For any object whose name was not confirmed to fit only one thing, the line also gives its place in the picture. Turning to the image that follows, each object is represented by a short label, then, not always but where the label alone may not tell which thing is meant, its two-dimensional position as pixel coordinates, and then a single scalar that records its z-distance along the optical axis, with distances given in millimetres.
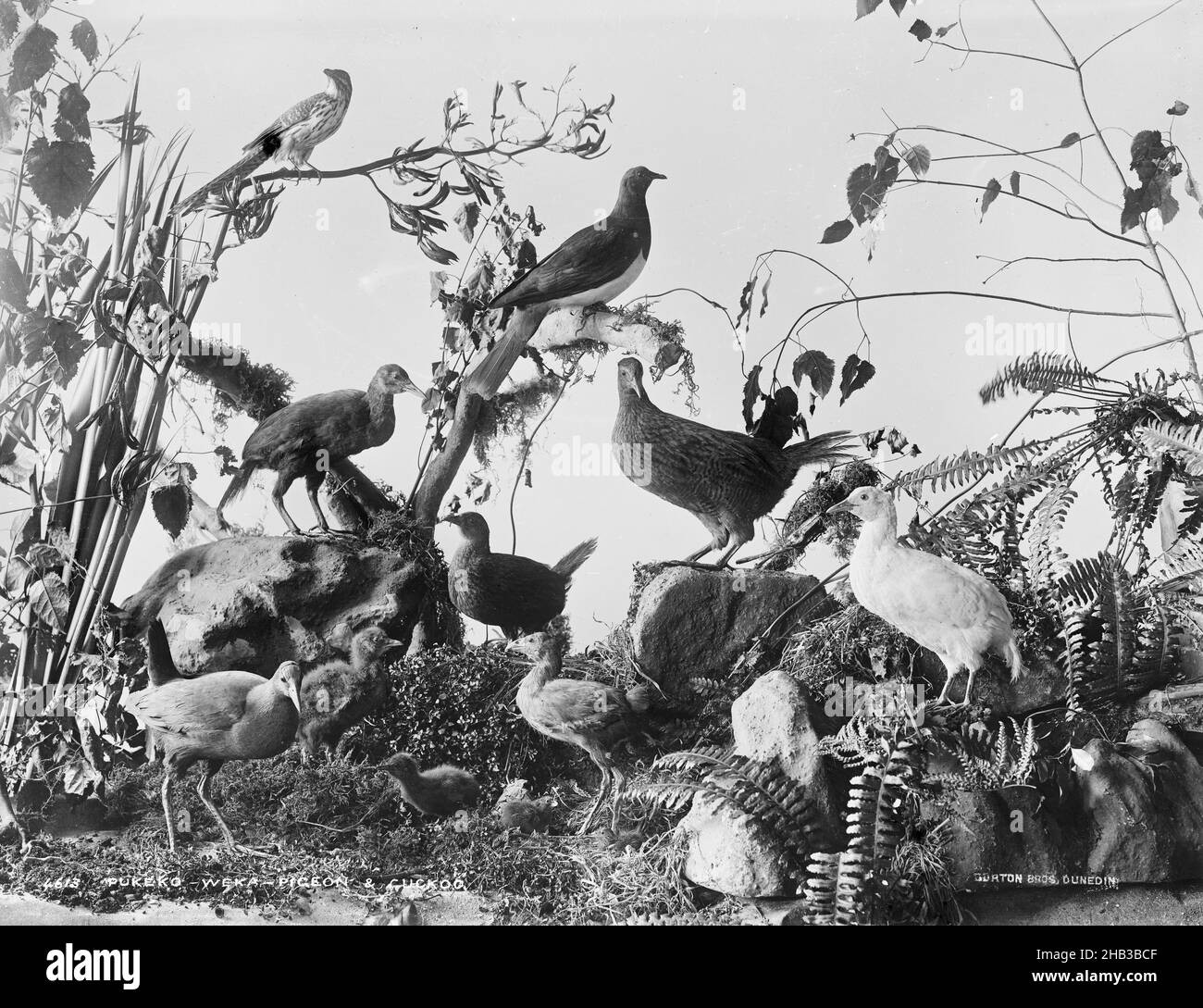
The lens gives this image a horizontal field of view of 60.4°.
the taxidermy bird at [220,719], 2398
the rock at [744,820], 2197
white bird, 2285
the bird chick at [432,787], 2420
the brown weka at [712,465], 2488
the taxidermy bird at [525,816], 2400
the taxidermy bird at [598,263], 2541
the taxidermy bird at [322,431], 2584
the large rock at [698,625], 2426
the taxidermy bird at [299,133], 2602
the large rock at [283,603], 2535
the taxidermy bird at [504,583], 2539
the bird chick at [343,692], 2477
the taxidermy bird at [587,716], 2371
